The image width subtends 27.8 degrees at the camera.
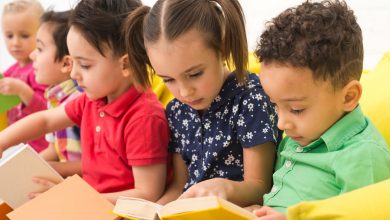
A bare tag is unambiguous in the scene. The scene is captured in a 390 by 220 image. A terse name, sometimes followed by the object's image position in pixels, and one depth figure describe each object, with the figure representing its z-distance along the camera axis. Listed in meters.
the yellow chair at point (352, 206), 0.98
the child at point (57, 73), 1.62
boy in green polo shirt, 1.08
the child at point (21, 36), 1.96
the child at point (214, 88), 1.22
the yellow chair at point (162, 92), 1.60
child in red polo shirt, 1.37
